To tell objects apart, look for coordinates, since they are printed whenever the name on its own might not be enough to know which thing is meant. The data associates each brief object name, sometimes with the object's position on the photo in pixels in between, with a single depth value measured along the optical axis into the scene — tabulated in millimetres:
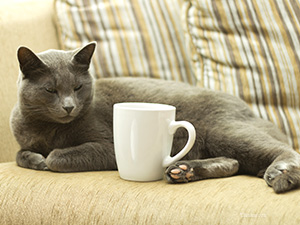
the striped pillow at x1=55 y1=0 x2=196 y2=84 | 1777
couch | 984
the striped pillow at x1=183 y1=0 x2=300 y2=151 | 1603
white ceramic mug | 1130
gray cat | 1228
